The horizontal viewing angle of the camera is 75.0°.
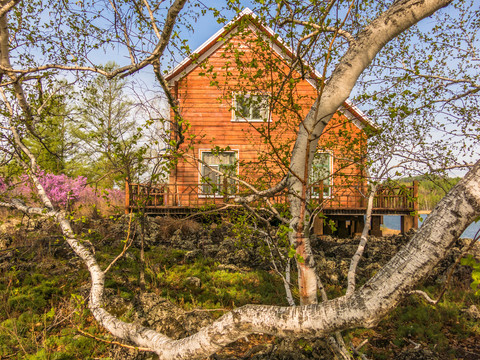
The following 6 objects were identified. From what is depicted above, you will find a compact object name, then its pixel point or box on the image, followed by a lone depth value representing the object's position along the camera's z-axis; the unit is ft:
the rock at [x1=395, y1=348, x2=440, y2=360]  13.07
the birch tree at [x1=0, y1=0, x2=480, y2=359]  7.36
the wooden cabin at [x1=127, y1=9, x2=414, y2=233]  43.75
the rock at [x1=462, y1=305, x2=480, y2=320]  19.12
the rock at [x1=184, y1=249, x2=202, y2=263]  27.68
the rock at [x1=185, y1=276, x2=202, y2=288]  22.17
